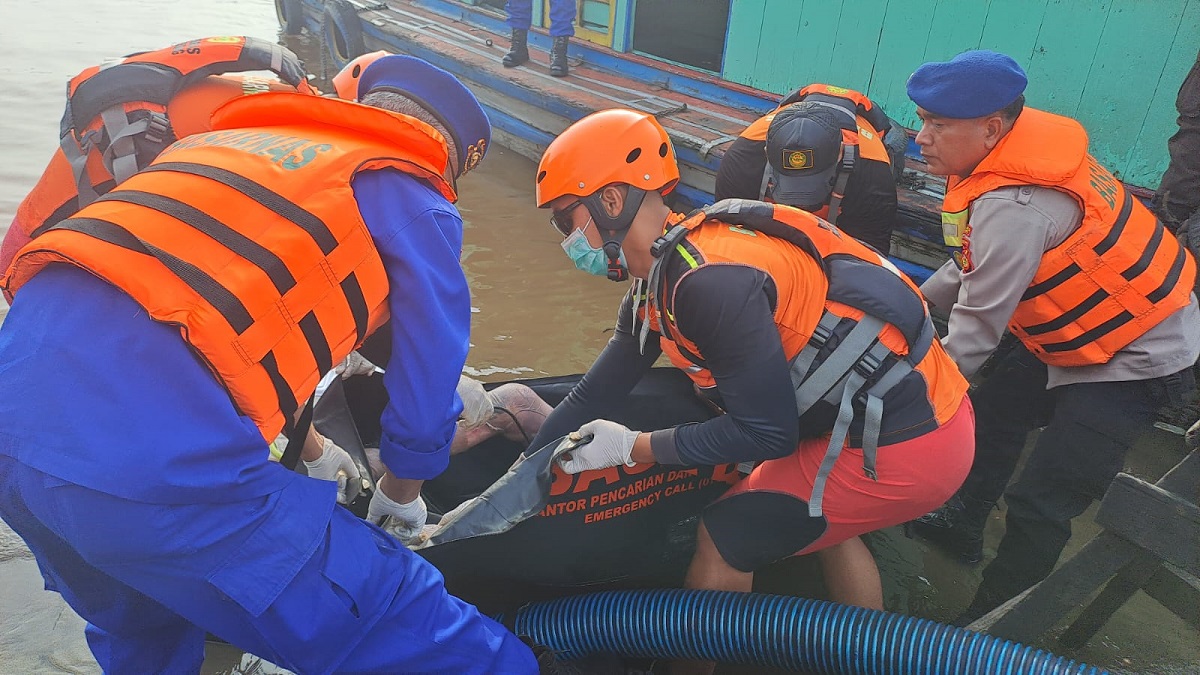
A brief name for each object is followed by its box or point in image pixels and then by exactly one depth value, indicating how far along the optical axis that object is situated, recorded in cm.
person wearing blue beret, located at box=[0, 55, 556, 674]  125
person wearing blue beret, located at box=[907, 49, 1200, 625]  234
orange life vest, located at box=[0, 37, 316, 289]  215
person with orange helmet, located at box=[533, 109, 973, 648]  181
